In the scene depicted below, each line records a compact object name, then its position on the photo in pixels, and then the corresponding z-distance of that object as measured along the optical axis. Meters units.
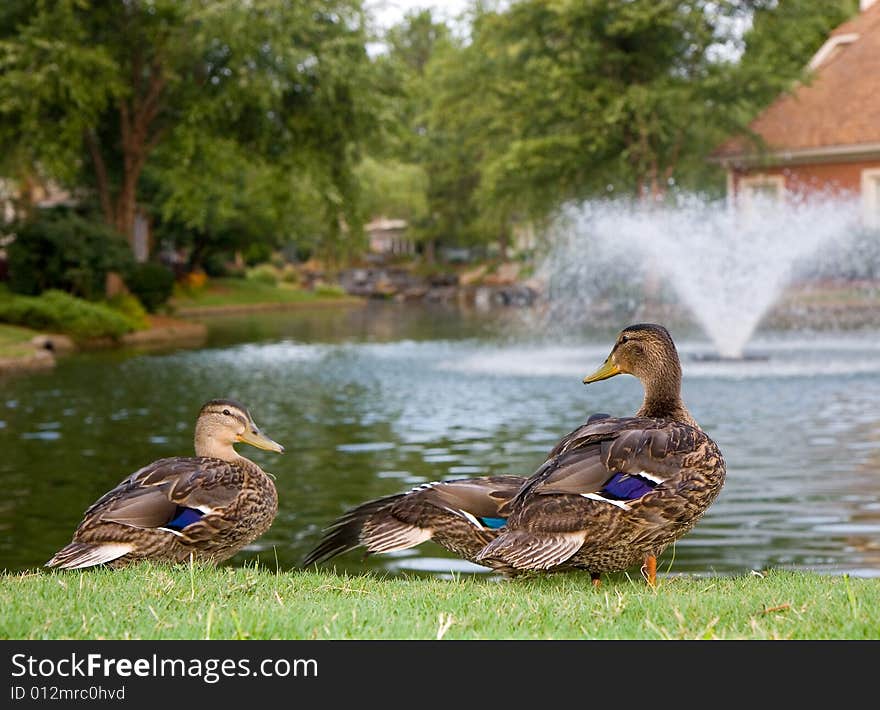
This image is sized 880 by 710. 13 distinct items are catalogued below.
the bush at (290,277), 72.75
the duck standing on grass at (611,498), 6.23
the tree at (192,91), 35.06
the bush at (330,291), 64.25
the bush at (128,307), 37.06
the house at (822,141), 44.16
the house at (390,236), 116.16
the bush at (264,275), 68.12
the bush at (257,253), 68.31
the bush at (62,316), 32.91
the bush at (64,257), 36.88
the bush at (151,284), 39.53
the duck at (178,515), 6.95
